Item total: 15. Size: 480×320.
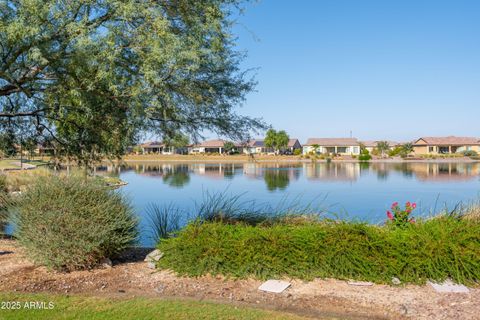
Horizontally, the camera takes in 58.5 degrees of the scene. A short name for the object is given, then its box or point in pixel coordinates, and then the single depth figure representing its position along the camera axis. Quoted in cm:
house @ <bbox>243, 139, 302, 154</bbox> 11268
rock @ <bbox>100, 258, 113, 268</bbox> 746
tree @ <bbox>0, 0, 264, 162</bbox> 700
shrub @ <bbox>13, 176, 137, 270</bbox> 705
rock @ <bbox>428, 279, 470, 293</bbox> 624
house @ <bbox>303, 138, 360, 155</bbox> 10331
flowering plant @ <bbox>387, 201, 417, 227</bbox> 823
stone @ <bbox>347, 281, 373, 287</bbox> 652
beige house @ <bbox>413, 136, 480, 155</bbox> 9856
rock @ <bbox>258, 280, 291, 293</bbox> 626
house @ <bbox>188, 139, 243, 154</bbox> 10766
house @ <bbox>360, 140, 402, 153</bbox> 12294
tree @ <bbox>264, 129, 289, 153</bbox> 10085
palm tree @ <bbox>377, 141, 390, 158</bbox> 10294
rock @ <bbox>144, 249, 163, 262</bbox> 766
